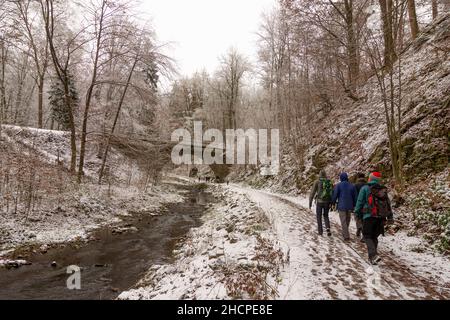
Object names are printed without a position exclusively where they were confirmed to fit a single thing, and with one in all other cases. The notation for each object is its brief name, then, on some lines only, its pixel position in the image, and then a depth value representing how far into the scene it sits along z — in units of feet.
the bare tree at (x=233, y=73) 130.93
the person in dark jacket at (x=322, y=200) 26.45
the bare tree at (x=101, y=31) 45.55
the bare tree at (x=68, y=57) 44.34
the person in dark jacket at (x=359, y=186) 24.84
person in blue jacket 24.71
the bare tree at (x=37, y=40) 64.72
